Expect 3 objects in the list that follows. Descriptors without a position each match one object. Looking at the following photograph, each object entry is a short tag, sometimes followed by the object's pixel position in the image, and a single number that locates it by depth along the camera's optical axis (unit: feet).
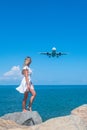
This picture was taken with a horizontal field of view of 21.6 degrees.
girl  28.86
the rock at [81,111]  24.45
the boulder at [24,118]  27.18
